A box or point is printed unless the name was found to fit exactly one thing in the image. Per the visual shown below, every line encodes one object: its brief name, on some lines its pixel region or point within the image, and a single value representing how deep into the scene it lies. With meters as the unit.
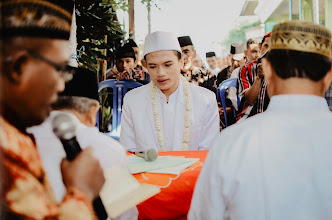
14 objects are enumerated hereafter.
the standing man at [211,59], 11.80
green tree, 3.50
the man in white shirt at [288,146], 1.26
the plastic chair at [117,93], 4.31
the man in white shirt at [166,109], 3.21
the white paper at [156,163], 1.99
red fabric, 1.83
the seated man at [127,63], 6.07
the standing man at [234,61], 7.41
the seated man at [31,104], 0.79
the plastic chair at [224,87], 5.22
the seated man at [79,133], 0.90
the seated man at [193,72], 5.54
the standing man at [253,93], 2.98
